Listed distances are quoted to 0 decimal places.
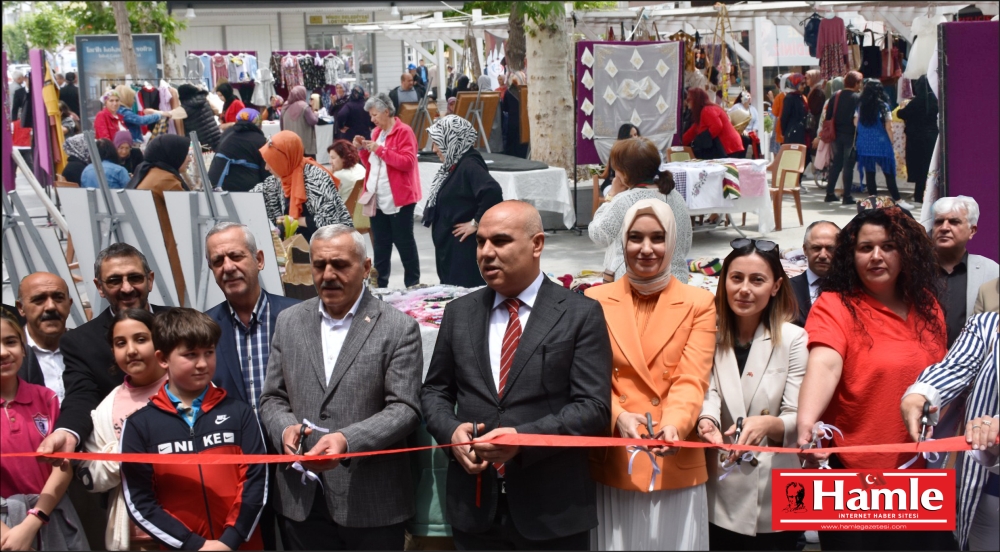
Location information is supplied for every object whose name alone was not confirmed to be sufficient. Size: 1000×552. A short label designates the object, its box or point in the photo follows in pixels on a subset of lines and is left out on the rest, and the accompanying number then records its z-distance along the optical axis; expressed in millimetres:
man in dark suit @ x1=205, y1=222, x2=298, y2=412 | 3449
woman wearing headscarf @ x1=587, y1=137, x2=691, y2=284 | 4941
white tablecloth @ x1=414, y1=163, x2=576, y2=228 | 10695
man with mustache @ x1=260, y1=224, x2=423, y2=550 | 3121
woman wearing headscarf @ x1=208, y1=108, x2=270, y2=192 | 8406
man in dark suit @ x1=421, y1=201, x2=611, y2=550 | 2979
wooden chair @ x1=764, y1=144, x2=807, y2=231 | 11703
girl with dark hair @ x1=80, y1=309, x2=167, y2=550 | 3117
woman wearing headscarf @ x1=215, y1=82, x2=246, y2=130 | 18844
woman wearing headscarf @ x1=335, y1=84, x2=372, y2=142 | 16984
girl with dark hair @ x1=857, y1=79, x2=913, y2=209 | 13172
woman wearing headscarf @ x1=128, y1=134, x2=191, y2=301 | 7129
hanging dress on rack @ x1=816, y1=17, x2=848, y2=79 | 15641
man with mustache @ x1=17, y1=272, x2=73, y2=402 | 3770
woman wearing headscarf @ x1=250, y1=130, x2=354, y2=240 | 7090
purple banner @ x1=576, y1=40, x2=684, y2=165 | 10961
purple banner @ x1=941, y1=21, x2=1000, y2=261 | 5051
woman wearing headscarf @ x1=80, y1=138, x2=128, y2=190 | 9695
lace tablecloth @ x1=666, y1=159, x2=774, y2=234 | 10406
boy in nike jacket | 3008
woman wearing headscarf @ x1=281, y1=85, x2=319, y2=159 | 16750
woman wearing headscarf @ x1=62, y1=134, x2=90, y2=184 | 11008
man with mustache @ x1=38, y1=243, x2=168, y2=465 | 3172
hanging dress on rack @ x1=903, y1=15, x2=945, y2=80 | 12016
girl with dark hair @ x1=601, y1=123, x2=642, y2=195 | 10742
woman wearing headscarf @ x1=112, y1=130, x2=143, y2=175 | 11109
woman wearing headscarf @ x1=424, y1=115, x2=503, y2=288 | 6754
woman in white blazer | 3131
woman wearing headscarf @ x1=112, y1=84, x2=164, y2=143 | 15289
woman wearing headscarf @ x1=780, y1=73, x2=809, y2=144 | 16031
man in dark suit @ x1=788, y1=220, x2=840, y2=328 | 4273
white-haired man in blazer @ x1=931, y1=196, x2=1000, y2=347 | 4012
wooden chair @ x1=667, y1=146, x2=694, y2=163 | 11851
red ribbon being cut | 2883
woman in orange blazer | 3047
